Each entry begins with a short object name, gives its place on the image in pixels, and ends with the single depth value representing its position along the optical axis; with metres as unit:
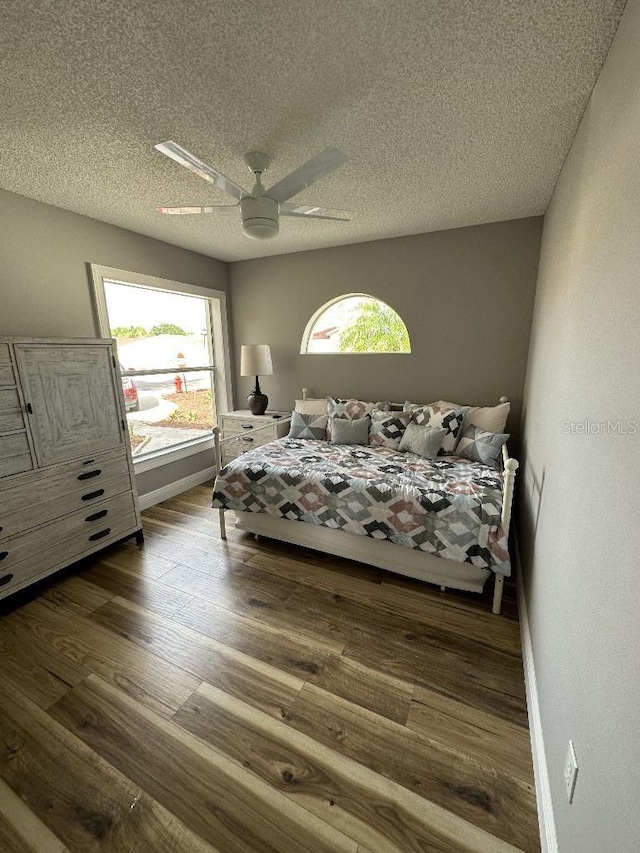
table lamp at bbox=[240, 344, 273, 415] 3.68
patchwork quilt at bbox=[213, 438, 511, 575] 1.90
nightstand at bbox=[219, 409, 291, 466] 3.64
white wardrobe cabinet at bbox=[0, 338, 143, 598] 1.92
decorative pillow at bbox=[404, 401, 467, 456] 2.79
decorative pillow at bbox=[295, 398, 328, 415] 3.51
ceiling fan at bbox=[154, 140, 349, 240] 1.37
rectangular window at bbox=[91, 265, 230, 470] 3.01
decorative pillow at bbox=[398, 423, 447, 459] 2.69
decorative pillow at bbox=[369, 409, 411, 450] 2.99
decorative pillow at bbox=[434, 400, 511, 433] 2.80
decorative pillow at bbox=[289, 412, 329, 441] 3.28
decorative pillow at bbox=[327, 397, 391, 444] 3.32
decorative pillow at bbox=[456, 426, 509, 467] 2.55
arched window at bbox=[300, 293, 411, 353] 3.46
